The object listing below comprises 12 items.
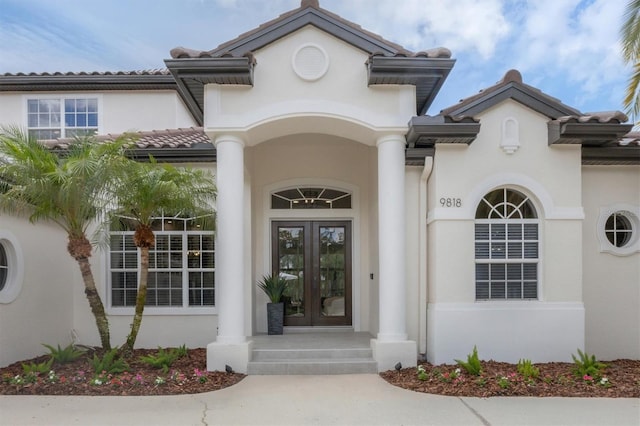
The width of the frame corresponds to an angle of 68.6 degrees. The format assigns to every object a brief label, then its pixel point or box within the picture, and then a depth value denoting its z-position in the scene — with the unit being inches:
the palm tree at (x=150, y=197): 292.5
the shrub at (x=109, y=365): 292.8
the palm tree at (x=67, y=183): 281.1
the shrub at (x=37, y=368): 285.0
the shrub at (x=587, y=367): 287.8
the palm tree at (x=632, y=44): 407.8
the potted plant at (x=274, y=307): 406.3
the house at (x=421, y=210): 317.7
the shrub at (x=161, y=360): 303.4
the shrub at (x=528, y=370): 281.4
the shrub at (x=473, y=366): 287.1
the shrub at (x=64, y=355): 317.7
